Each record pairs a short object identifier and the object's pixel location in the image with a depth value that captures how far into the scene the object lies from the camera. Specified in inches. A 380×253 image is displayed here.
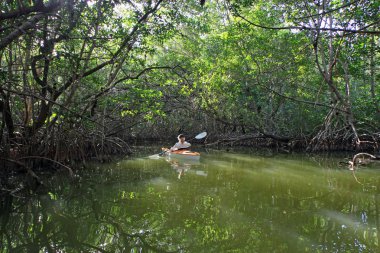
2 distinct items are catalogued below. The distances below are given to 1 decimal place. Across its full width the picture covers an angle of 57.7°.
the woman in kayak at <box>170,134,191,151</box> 457.2
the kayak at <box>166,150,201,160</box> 419.7
